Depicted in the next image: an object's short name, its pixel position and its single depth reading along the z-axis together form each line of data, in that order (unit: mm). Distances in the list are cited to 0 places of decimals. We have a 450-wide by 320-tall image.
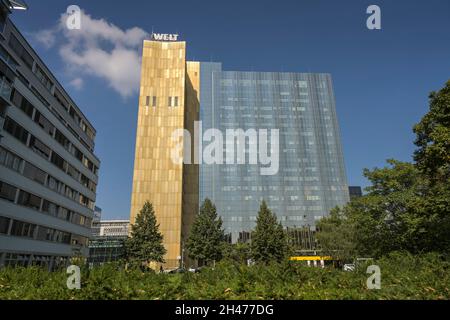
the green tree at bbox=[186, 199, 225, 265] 50031
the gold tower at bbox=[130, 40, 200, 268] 71369
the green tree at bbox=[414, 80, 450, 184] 19906
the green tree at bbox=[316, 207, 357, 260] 65125
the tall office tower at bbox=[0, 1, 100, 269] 29344
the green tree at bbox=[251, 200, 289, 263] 47594
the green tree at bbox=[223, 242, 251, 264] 50269
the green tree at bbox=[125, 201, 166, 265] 49688
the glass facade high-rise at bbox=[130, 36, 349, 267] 76188
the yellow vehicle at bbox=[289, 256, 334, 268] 91438
